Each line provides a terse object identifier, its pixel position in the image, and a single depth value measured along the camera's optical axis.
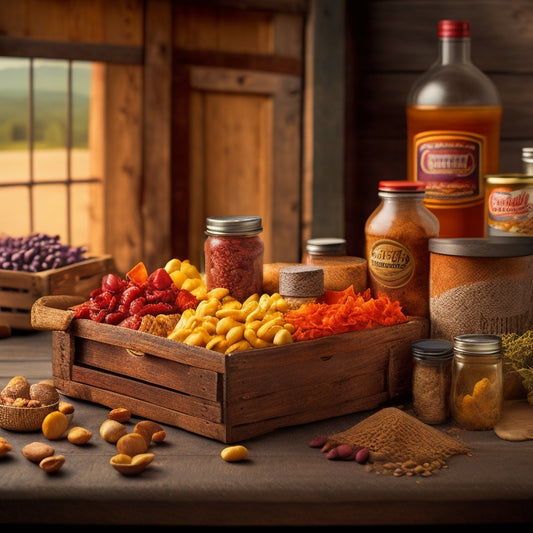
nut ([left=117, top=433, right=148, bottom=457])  1.46
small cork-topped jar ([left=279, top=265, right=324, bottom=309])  1.65
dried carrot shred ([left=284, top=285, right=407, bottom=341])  1.57
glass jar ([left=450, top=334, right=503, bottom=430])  1.53
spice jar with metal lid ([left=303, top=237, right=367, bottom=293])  1.72
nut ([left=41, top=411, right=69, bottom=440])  1.52
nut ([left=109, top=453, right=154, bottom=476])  1.42
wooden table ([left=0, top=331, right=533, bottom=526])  1.40
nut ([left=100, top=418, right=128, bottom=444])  1.51
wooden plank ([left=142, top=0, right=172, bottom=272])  2.77
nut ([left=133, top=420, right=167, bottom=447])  1.51
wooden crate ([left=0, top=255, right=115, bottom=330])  2.01
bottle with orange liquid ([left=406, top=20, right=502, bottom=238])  1.79
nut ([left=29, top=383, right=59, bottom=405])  1.57
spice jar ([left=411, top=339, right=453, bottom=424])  1.55
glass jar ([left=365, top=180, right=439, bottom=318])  1.68
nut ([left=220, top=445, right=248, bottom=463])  1.46
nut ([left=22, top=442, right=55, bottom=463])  1.46
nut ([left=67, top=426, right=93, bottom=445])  1.50
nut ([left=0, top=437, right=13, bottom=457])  1.46
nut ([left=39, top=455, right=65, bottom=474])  1.43
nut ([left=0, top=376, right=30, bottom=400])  1.57
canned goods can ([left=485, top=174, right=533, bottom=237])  1.70
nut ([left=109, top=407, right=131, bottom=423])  1.57
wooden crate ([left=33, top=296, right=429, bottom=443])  1.50
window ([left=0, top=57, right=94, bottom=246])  2.69
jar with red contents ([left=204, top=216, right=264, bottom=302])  1.68
